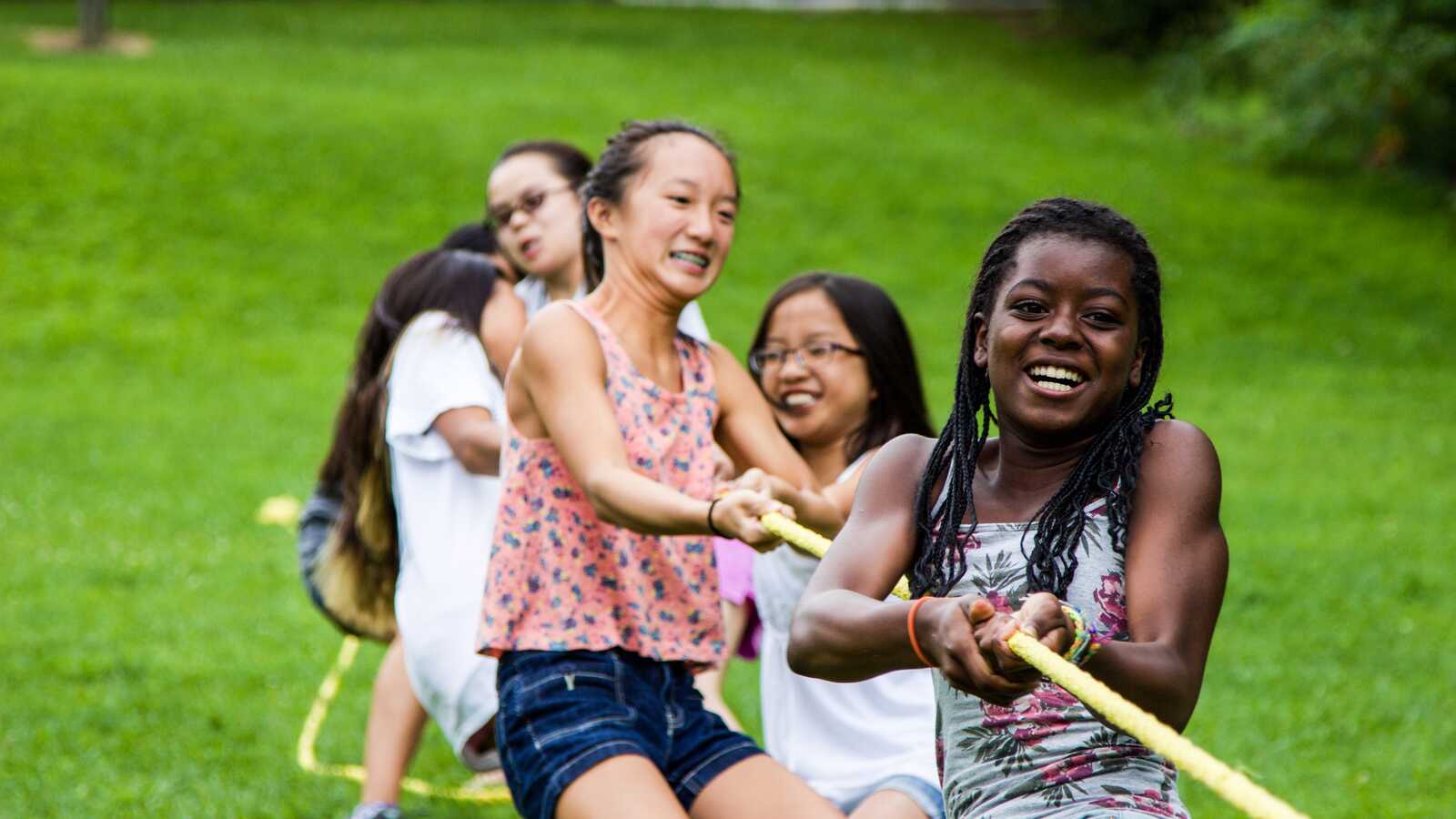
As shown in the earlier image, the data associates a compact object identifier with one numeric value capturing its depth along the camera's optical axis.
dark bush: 27.11
